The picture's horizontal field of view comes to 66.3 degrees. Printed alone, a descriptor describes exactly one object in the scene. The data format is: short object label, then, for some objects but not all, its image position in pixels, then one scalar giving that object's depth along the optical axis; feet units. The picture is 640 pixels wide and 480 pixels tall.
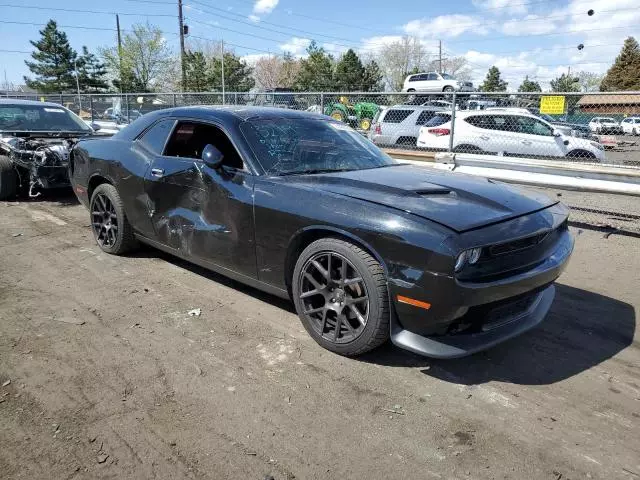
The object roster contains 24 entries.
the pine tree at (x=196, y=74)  163.73
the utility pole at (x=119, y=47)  168.14
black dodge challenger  8.95
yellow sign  22.76
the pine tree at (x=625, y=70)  184.75
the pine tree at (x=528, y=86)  237.25
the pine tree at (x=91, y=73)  185.78
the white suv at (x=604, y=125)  27.84
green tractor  33.91
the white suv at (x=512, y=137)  31.78
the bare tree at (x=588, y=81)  249.34
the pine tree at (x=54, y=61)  187.62
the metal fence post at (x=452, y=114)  25.21
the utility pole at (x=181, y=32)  116.69
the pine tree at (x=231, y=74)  173.37
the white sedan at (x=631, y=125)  24.32
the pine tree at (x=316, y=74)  170.89
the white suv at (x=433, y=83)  100.83
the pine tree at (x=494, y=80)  248.52
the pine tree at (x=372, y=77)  173.47
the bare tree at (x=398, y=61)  225.56
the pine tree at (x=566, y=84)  223.73
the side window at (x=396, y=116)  39.70
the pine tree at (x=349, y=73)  169.07
